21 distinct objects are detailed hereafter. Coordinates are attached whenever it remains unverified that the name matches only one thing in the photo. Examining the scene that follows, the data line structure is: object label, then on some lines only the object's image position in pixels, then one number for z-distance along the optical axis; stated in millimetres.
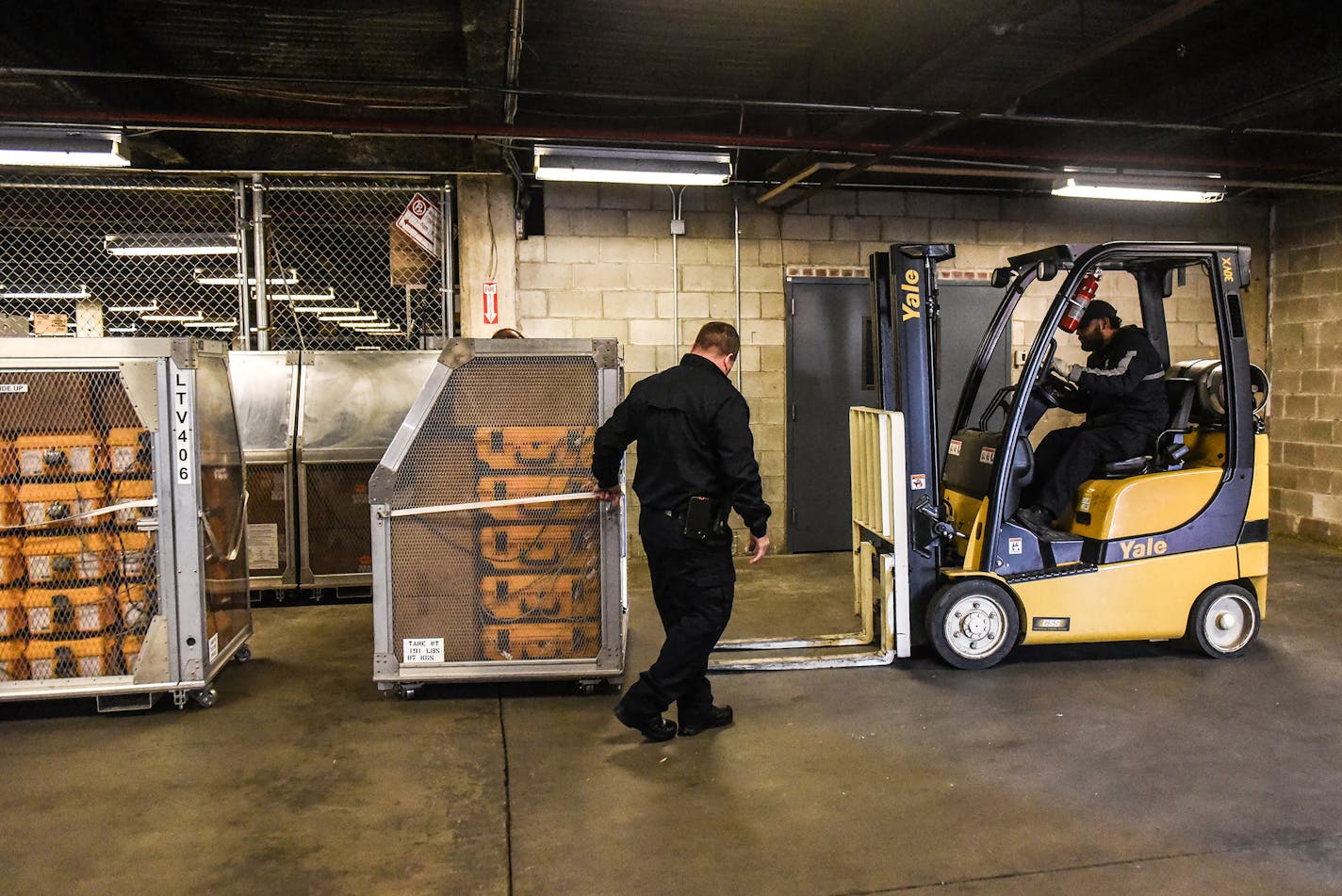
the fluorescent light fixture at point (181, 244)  8055
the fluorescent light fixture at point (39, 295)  7762
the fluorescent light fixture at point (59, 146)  5969
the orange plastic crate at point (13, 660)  4438
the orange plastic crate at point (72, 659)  4445
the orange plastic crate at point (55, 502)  4383
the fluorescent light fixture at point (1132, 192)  7383
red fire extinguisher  5027
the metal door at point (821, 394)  8539
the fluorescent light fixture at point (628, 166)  6539
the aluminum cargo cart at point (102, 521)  4383
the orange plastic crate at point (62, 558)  4414
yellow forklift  5133
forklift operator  5160
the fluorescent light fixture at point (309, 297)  12961
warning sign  7754
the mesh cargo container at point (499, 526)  4625
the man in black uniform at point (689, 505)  4031
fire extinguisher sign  7980
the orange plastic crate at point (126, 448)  4445
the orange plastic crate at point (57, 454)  4387
